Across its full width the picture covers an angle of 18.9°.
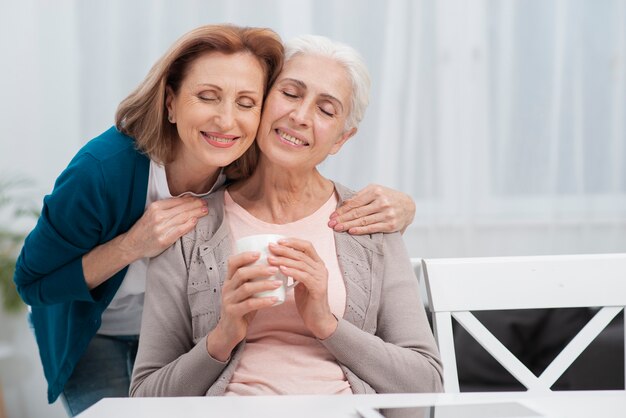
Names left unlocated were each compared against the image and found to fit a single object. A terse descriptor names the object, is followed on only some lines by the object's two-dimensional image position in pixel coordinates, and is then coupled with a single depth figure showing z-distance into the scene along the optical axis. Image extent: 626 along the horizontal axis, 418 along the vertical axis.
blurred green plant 4.60
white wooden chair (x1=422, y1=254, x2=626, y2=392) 2.95
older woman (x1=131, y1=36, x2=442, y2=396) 2.87
